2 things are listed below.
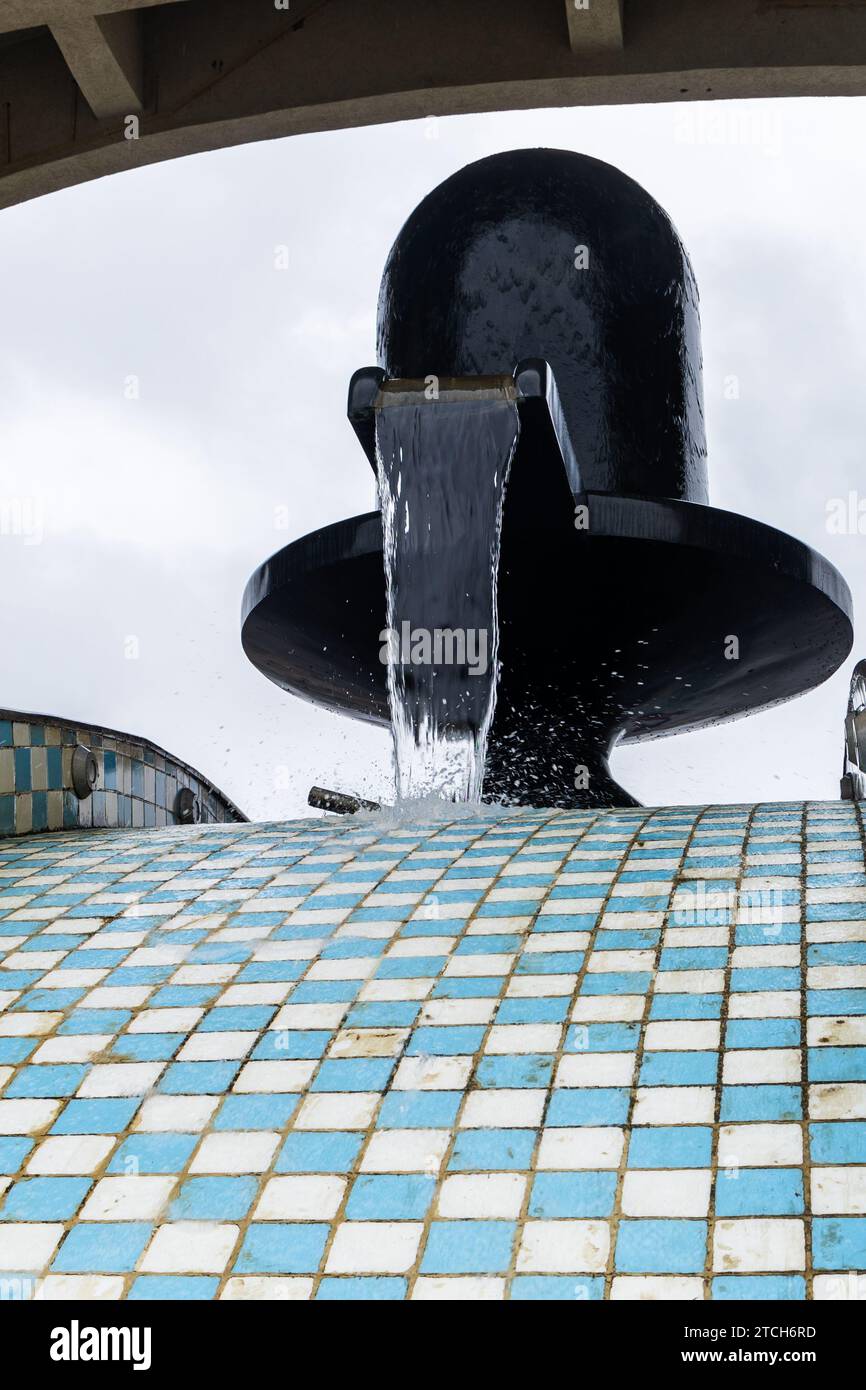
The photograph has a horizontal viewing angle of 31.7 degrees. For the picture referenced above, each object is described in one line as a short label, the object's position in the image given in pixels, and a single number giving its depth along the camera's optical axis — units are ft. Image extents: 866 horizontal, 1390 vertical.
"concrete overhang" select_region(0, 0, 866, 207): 28.07
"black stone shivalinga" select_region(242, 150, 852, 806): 18.75
